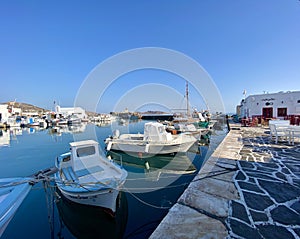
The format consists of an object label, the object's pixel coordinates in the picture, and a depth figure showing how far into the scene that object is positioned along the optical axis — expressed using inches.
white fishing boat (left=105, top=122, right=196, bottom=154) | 370.6
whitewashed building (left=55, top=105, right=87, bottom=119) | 2354.6
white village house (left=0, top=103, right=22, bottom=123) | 1442.5
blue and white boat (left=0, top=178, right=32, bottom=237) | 108.3
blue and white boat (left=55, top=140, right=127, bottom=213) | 151.4
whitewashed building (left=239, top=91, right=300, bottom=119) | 647.1
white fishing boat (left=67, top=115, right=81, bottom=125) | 1737.2
